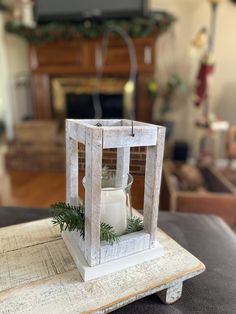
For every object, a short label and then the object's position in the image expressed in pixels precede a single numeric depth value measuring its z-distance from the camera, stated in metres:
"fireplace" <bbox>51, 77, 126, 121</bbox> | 2.77
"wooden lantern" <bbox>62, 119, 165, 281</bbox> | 0.50
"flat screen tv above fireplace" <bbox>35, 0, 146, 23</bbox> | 2.38
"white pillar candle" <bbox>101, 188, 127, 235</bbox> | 0.57
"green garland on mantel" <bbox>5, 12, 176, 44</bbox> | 2.37
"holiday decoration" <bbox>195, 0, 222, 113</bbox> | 2.13
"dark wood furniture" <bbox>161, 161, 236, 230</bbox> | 1.48
